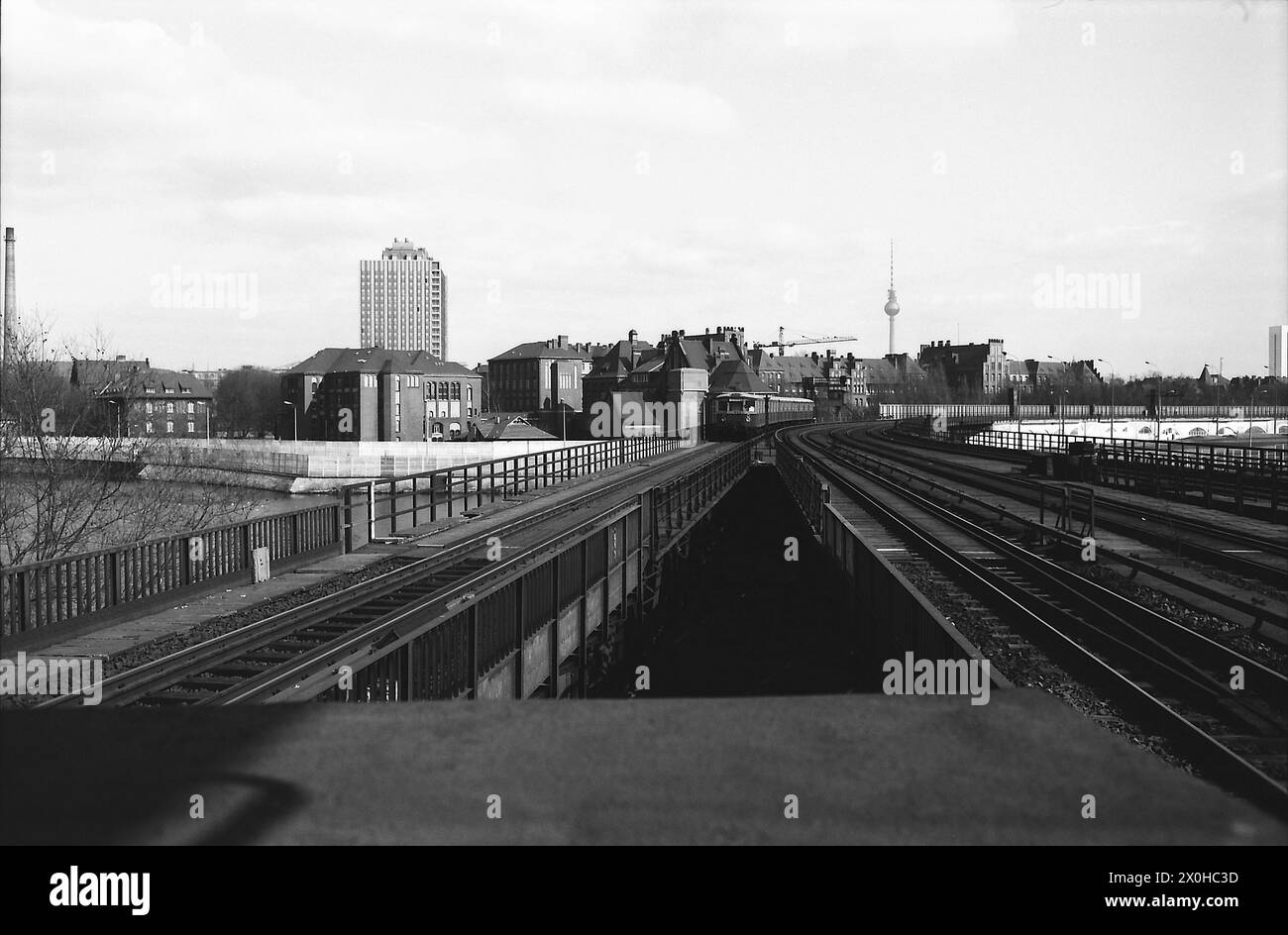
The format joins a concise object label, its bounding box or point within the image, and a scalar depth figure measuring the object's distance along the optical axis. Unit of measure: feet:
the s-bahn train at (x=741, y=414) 275.18
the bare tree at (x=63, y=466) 81.82
